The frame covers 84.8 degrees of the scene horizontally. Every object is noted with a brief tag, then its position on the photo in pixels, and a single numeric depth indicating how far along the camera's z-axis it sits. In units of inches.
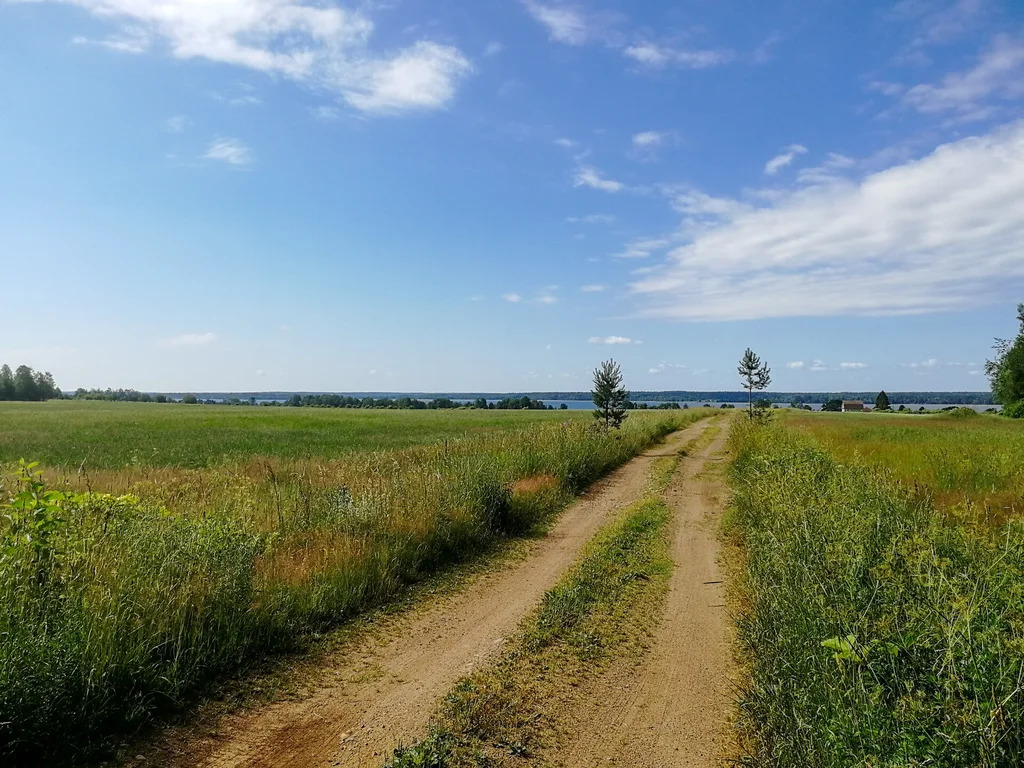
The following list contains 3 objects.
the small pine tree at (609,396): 1104.2
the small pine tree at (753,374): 1804.9
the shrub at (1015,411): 2153.1
